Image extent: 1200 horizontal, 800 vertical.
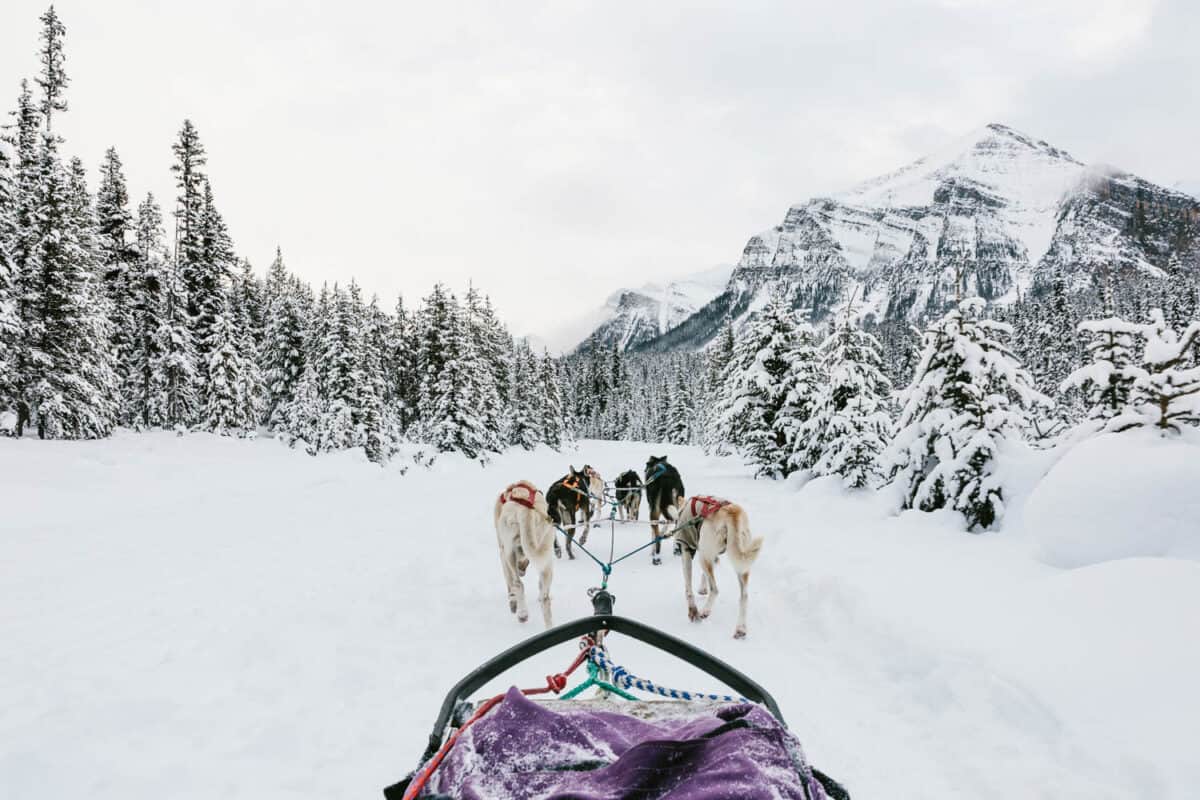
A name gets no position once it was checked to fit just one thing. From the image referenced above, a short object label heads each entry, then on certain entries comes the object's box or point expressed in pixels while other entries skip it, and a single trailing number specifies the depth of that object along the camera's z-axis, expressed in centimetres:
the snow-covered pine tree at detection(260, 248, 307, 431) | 3694
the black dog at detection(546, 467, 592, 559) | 990
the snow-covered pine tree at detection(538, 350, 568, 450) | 4938
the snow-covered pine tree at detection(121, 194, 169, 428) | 2897
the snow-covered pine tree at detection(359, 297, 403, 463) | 2997
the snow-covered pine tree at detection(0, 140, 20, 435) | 1792
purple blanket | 143
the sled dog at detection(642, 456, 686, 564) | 1045
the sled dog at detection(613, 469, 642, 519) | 1274
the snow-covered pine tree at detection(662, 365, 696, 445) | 7081
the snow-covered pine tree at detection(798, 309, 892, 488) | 1419
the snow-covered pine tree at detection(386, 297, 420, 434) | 4000
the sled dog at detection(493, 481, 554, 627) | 603
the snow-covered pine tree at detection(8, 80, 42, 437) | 1989
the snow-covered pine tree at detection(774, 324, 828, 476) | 1878
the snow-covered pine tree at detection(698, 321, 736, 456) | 3028
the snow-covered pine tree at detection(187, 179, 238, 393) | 2823
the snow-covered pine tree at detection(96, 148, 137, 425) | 2910
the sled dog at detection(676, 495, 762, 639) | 595
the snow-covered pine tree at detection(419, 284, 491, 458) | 3122
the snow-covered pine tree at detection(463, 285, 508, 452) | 3353
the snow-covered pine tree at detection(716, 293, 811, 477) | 1959
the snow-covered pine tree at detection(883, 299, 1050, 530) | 841
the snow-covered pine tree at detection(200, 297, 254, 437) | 2823
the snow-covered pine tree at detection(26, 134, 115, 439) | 2039
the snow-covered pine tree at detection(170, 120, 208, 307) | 2788
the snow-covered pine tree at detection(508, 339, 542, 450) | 4462
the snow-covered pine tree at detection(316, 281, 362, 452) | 2914
